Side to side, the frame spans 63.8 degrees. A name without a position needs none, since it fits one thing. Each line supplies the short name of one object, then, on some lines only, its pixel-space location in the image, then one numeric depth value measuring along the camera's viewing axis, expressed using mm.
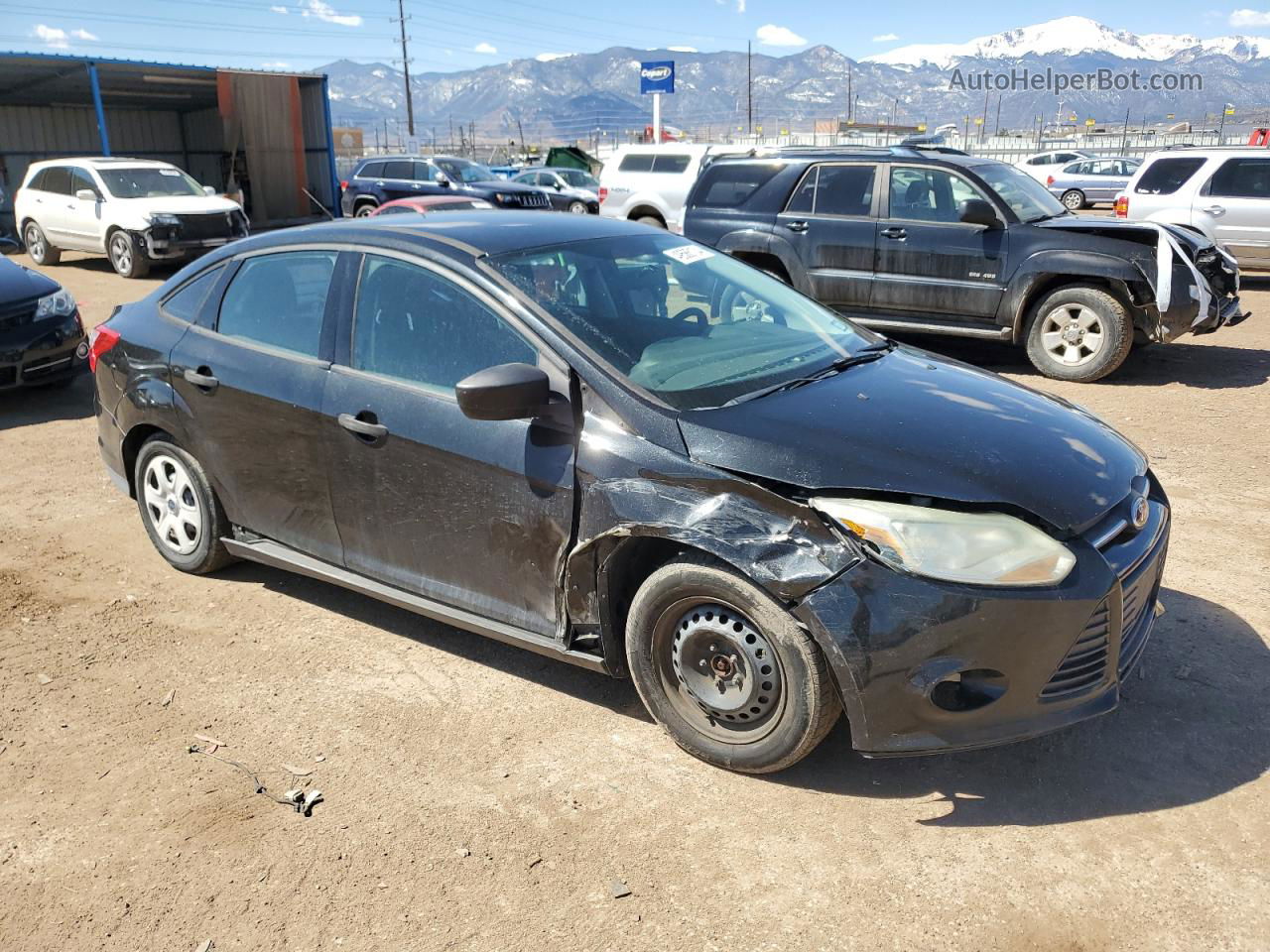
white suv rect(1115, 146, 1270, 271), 13211
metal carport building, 23797
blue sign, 34156
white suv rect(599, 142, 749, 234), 17391
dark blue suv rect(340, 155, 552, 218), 23000
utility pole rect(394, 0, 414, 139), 54591
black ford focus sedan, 2795
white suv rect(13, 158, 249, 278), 15594
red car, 17469
